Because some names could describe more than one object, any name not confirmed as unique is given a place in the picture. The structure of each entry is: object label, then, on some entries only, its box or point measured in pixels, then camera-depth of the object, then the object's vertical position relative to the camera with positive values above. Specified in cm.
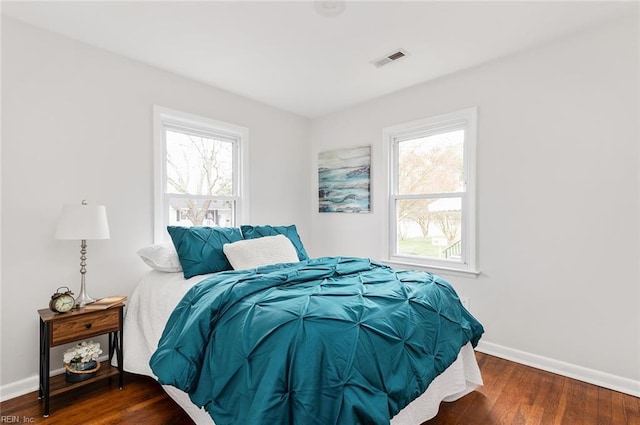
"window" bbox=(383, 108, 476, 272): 296 +21
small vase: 211 -104
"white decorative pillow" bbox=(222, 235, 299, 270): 247 -32
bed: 121 -61
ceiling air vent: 258 +126
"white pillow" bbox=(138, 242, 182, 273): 246 -35
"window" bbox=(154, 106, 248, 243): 291 +39
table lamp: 209 -9
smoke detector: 198 +127
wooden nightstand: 195 -77
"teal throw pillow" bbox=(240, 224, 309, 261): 290 -19
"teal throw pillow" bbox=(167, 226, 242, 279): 242 -29
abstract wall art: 371 +38
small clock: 204 -58
